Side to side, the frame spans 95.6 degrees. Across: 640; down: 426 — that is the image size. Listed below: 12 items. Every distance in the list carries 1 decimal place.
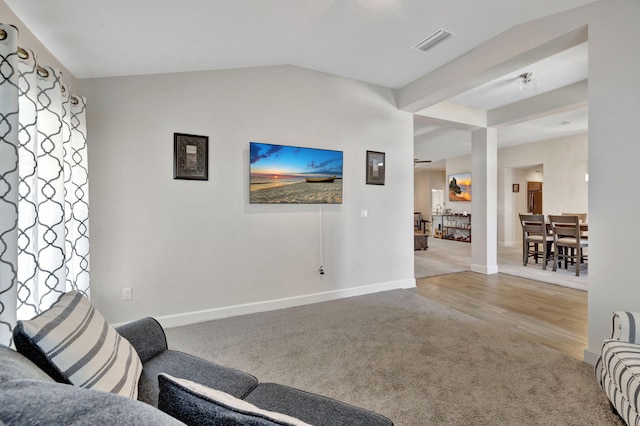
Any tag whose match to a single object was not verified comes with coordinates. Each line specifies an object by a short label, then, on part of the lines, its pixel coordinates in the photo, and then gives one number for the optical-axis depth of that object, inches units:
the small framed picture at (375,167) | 152.3
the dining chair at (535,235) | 208.4
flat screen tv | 125.0
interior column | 199.5
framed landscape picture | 372.2
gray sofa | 16.7
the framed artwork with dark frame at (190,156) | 112.0
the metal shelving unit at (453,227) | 377.6
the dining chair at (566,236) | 187.6
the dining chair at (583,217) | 243.9
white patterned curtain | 55.8
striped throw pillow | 32.6
